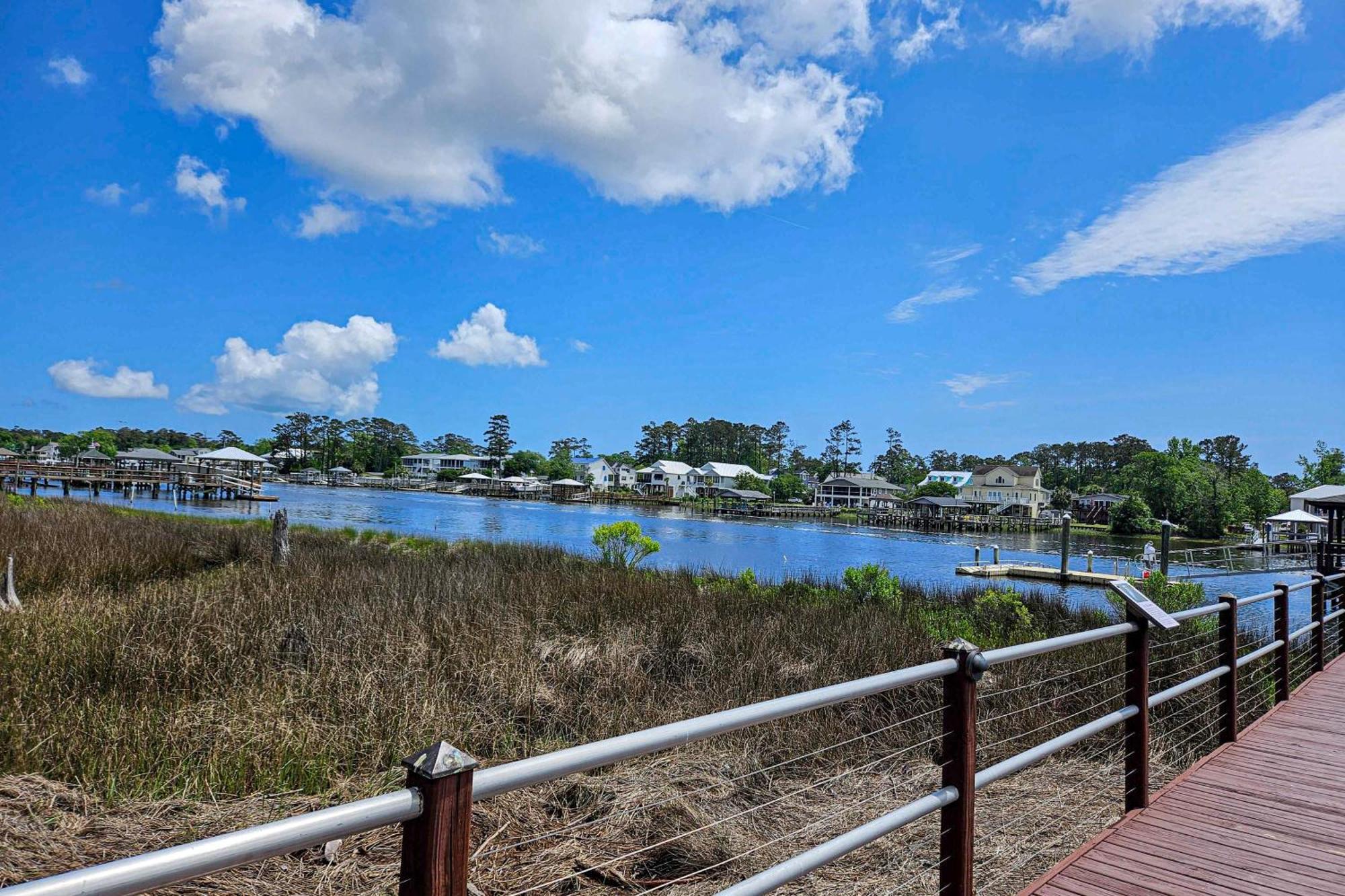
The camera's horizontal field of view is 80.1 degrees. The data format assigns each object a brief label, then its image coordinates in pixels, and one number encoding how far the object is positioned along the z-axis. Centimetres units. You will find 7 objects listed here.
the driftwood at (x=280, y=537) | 1308
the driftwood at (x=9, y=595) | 830
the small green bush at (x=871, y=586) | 1302
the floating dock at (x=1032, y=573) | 2572
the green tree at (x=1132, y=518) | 6391
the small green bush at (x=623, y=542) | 1700
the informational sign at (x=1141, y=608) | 363
